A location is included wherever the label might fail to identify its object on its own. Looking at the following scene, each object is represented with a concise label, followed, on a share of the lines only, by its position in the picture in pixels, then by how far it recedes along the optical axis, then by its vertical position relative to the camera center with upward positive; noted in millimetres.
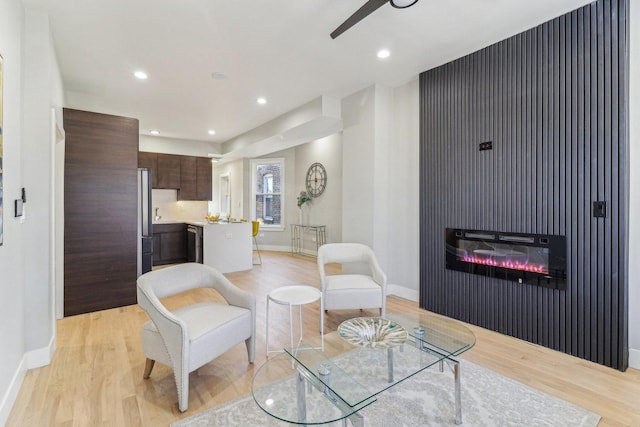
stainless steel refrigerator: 4331 -143
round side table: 2448 -666
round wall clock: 7295 +762
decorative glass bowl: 1888 -750
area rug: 1774 -1155
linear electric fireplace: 2670 -401
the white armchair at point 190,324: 1895 -735
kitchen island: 5531 -602
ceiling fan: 2039 +1354
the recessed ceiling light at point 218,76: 3783 +1641
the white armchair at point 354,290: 3029 -738
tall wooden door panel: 3496 +10
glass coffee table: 1418 -813
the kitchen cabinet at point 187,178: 6984 +739
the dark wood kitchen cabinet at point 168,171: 6734 +880
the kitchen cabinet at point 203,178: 7191 +766
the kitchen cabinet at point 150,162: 6553 +1028
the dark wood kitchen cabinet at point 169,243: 6302 -634
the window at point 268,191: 8250 +554
